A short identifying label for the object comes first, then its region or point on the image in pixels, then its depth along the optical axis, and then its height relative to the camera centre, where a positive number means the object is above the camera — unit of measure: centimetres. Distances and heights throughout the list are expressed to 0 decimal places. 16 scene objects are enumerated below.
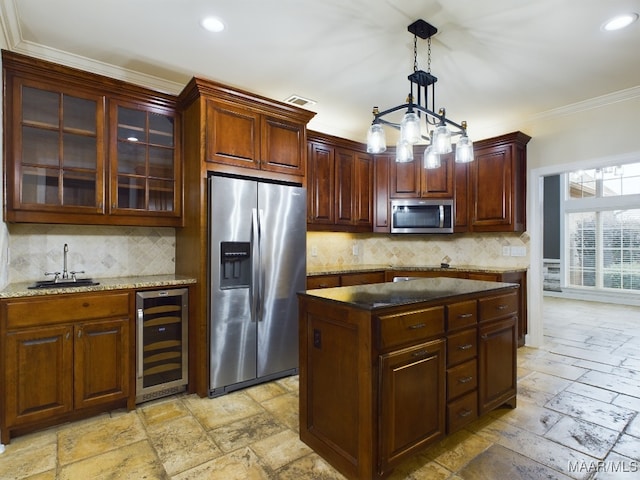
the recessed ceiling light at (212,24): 242 +152
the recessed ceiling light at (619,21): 236 +149
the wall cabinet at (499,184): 412 +67
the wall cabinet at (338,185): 418 +69
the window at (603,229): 720 +24
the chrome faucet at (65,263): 273 -17
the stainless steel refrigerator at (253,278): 284 -32
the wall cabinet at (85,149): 248 +72
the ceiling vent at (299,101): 376 +152
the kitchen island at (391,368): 171 -70
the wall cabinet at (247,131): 286 +96
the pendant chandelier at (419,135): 221 +69
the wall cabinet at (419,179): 460 +81
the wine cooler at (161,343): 266 -80
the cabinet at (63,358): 219 -78
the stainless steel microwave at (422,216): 460 +33
